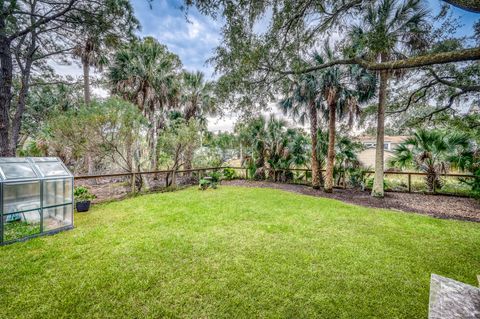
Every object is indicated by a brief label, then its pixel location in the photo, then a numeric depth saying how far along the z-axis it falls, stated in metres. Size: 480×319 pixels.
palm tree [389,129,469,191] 7.25
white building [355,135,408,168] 16.83
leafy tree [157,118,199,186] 9.06
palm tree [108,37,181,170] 11.00
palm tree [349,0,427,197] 3.83
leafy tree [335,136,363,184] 9.30
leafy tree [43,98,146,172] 6.64
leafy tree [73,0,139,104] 4.31
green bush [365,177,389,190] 8.82
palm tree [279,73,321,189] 8.64
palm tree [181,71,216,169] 13.53
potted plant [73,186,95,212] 5.59
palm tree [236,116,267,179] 11.59
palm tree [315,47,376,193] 7.96
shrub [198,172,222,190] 9.62
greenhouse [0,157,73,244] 3.57
